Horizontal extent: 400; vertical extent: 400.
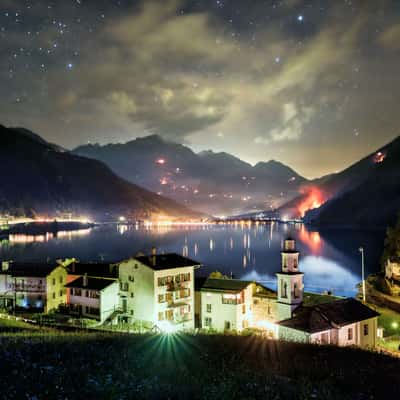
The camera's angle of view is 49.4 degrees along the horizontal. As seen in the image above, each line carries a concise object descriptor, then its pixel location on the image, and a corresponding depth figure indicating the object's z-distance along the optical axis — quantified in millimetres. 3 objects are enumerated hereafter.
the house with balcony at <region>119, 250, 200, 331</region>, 39188
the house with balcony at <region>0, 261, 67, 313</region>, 45344
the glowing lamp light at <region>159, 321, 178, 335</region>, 38634
